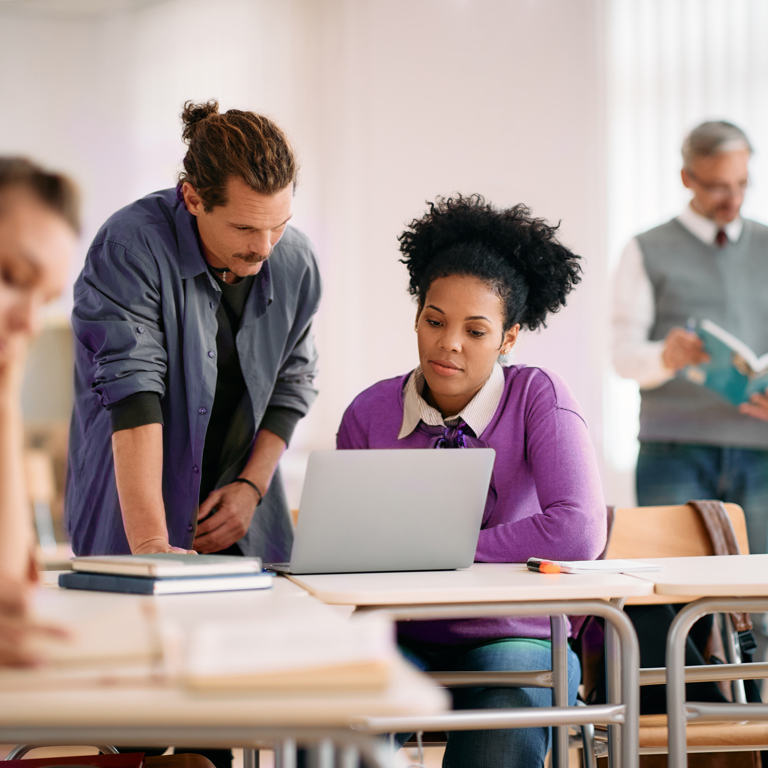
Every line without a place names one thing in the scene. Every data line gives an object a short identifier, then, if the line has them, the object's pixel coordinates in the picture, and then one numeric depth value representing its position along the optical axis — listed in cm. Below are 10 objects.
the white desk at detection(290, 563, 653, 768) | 373
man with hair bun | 432
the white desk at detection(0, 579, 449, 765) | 278
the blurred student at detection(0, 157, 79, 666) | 309
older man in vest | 606
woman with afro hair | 416
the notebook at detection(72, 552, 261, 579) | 367
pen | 398
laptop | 389
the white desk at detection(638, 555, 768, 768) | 380
